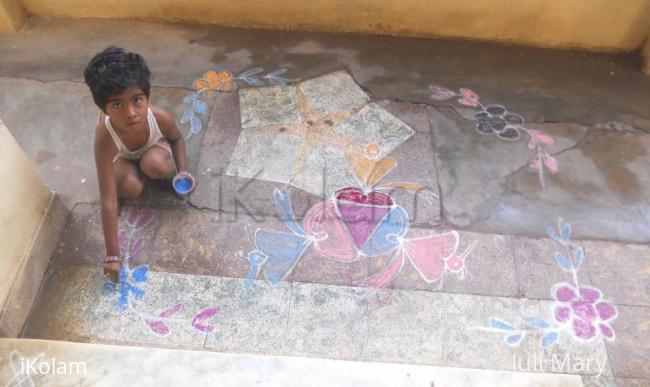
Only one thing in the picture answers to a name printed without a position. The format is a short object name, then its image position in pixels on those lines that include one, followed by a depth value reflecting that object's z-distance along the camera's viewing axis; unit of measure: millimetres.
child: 1611
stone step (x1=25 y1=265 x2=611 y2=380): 1796
